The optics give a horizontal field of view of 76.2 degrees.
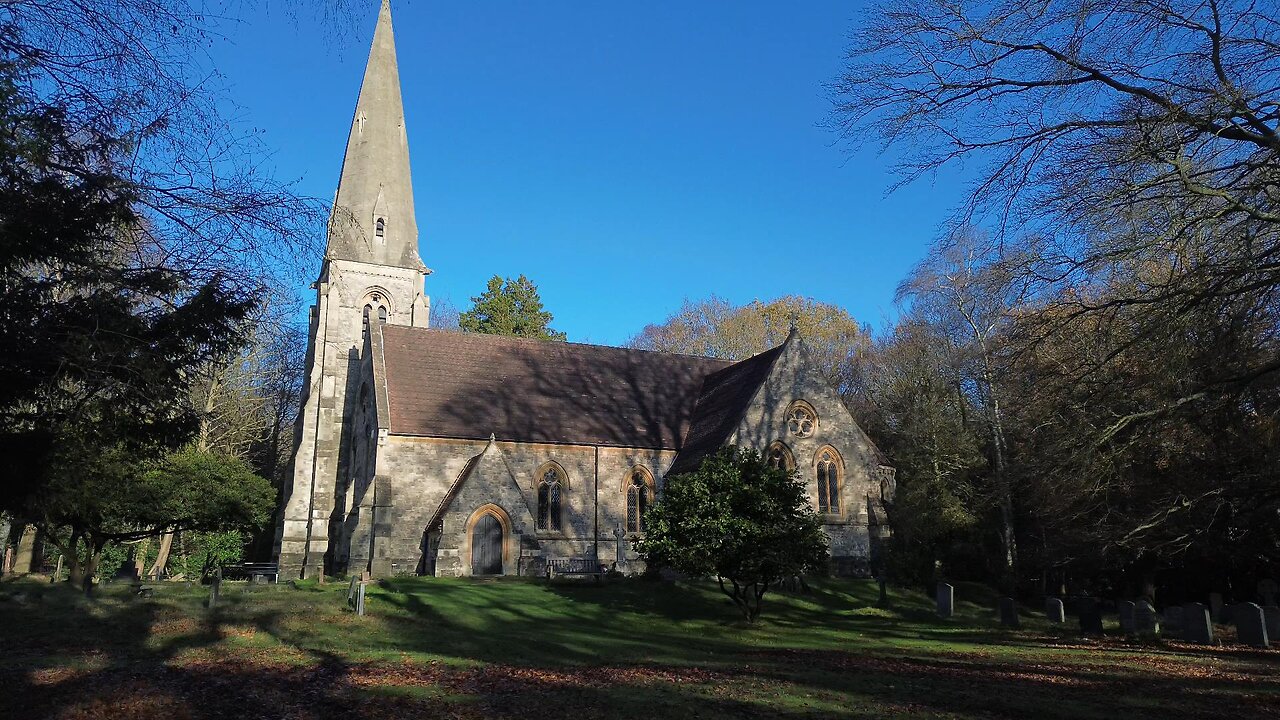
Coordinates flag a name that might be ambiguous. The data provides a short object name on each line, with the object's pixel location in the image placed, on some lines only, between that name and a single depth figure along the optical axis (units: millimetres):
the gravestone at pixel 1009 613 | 19906
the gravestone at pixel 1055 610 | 20438
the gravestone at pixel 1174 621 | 17234
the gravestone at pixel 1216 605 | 20188
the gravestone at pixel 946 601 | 22344
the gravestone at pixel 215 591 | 17778
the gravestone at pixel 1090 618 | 17891
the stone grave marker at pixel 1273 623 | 16375
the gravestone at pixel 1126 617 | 17609
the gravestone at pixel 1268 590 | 20775
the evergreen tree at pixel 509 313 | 58094
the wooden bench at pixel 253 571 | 29731
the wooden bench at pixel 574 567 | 26297
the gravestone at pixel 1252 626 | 15719
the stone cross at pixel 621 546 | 28250
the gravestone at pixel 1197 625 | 16062
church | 27219
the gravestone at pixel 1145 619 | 17625
